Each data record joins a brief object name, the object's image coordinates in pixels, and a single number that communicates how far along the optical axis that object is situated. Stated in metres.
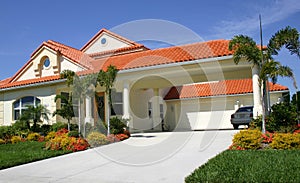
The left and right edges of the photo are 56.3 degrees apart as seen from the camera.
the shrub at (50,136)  14.57
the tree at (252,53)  11.24
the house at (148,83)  15.33
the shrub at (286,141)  8.79
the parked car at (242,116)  16.75
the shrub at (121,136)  13.67
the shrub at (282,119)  10.98
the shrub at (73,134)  13.31
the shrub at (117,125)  14.39
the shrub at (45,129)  16.92
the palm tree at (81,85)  13.96
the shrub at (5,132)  15.50
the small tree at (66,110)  15.33
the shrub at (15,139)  14.52
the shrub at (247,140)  9.15
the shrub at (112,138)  12.88
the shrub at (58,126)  16.72
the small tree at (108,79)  13.73
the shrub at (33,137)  14.93
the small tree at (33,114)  17.61
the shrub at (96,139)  12.09
